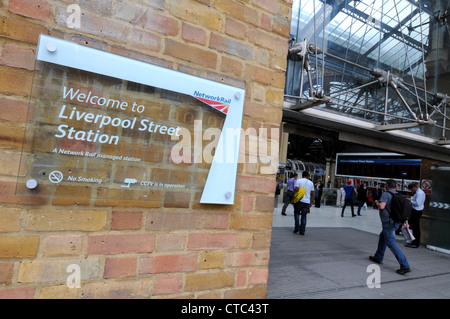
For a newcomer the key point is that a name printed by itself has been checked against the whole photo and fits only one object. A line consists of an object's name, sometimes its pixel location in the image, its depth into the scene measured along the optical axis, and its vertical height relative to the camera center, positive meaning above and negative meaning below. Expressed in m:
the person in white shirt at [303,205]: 7.93 -0.38
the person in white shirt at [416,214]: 7.74 -0.32
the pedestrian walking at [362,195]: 15.26 +0.09
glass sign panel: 1.36 +0.21
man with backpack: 5.20 -0.36
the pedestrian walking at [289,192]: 12.07 -0.13
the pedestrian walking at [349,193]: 13.88 +0.09
